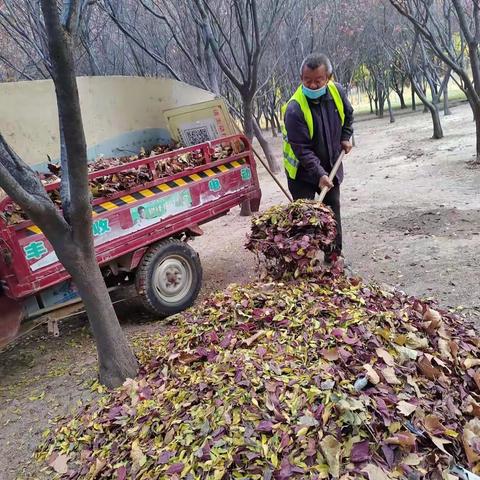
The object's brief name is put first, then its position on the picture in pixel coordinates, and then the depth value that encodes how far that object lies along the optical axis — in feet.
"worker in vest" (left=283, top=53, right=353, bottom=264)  13.12
